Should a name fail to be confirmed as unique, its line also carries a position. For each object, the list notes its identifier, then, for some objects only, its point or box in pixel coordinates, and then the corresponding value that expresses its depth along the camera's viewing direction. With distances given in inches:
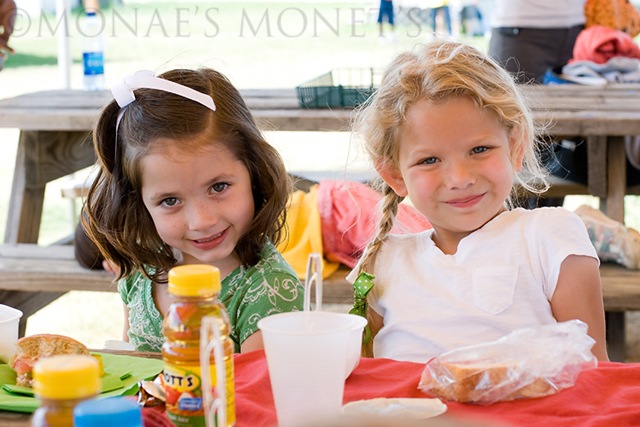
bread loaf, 41.7
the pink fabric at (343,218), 79.1
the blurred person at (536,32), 117.2
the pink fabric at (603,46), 113.8
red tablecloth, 40.6
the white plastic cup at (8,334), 47.3
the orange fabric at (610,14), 119.0
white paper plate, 40.1
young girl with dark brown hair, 52.3
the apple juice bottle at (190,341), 37.5
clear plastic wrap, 41.8
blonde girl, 51.7
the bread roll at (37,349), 45.1
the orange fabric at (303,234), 80.6
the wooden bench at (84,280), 72.8
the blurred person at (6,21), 91.1
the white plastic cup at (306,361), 37.6
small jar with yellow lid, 31.4
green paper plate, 42.9
